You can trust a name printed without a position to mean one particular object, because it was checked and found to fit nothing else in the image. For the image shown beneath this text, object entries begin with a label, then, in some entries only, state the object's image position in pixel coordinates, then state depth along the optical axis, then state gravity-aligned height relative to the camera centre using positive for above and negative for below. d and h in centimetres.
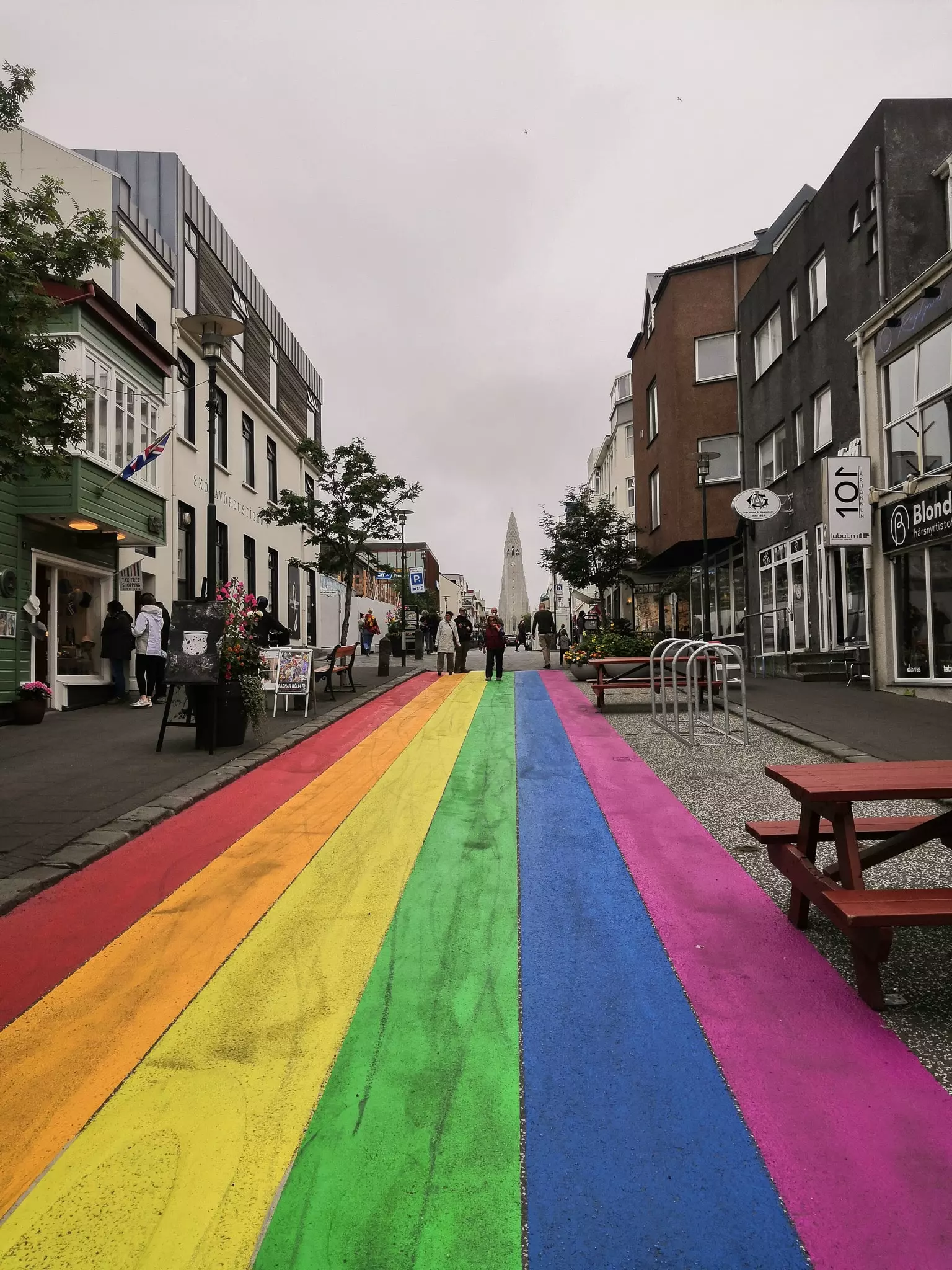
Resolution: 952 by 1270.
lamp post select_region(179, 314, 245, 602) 1286 +511
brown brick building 2470 +768
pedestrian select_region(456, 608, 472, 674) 2235 +74
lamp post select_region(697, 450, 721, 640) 1858 +427
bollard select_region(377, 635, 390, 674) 1990 +6
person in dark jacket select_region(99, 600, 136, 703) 1491 +49
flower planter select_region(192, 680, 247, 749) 938 -60
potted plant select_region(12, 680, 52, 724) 1226 -55
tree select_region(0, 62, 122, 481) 616 +262
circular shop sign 1738 +313
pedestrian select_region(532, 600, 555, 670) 2194 +81
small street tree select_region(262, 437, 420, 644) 2034 +369
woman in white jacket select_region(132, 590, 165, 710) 1462 +34
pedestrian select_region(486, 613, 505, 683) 1817 +35
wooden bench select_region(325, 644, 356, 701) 1420 -9
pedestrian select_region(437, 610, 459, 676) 2003 +43
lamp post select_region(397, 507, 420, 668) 2094 +284
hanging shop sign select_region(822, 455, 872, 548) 1509 +270
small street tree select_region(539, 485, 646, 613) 2533 +342
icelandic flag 1362 +339
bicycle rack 881 -45
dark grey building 1496 +688
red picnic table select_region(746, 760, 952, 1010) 307 -89
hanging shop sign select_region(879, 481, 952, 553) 1298 +217
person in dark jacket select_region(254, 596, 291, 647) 1387 +51
